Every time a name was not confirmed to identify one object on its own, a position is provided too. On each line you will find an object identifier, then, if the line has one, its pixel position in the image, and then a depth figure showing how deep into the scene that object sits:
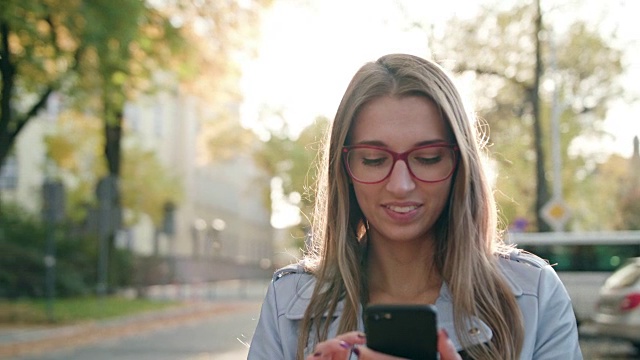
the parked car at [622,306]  16.36
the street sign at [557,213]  27.98
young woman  2.45
